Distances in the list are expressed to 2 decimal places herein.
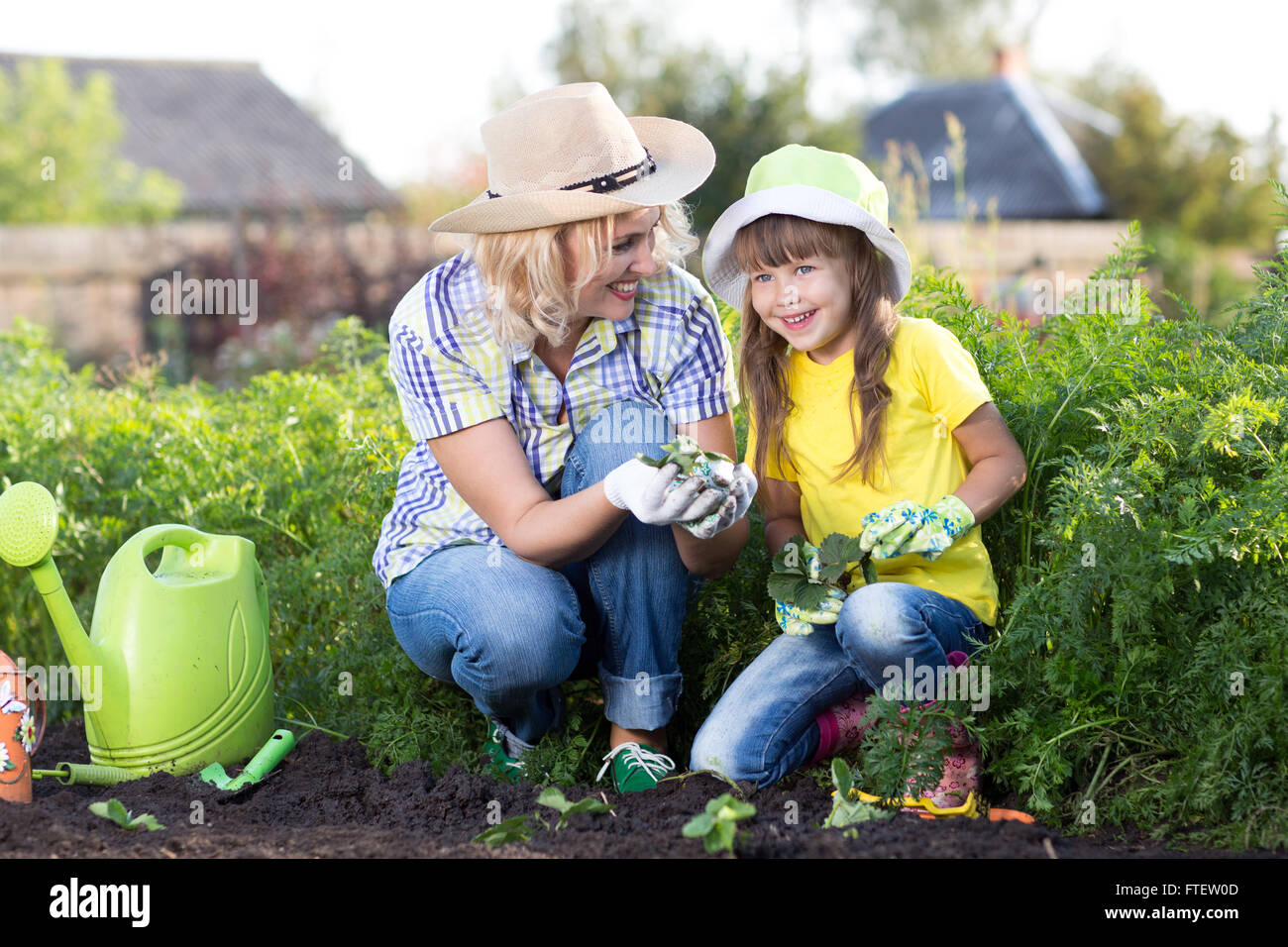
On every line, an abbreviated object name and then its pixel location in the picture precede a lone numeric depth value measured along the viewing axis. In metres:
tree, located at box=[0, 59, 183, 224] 17.59
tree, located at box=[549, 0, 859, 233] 13.90
